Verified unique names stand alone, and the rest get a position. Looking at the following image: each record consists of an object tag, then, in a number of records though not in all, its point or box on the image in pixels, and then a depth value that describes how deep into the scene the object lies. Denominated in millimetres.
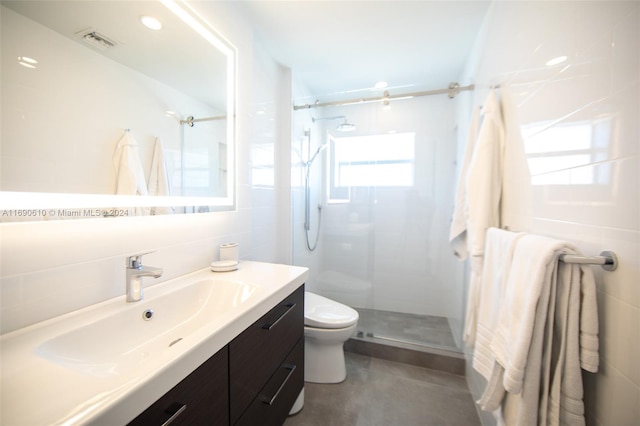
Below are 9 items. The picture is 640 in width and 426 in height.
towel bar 604
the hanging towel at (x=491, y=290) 934
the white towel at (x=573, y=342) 636
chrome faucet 852
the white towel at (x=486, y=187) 1297
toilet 1652
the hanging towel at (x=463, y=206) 1595
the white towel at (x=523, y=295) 688
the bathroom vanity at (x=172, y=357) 448
